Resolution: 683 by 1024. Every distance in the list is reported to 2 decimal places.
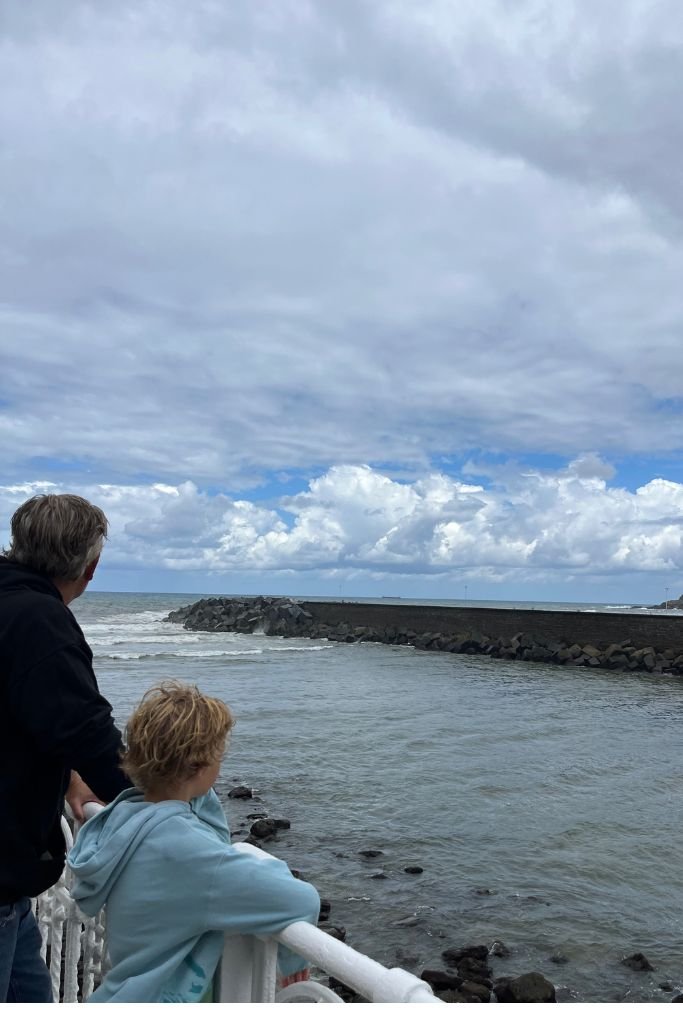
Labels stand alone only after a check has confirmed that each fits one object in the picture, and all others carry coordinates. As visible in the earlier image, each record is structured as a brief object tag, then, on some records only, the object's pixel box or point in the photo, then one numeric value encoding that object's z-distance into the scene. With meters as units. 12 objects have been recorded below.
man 1.84
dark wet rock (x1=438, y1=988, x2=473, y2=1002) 4.66
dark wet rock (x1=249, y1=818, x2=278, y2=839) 7.71
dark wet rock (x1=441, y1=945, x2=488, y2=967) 5.28
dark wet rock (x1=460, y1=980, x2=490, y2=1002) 4.72
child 1.59
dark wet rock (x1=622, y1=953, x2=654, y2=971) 5.24
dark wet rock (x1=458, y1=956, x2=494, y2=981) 5.02
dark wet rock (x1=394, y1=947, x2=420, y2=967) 5.20
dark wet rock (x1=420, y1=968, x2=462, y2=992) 4.88
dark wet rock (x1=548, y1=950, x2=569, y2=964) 5.31
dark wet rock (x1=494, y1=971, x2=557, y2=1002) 4.54
